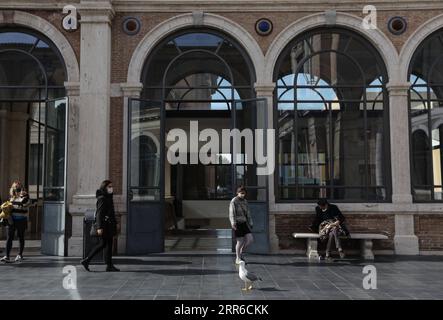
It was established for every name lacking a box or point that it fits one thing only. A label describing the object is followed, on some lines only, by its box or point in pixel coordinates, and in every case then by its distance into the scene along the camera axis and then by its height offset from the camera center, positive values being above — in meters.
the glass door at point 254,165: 10.29 +0.53
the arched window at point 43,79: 10.60 +2.78
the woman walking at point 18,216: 9.22 -0.56
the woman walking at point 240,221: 8.18 -0.61
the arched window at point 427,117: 10.67 +1.67
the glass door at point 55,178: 10.26 +0.24
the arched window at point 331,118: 10.73 +1.67
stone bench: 9.77 -1.21
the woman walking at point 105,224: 8.17 -0.65
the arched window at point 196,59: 11.02 +3.08
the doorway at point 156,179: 10.27 +0.19
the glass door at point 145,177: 10.25 +0.26
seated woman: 9.53 -0.80
